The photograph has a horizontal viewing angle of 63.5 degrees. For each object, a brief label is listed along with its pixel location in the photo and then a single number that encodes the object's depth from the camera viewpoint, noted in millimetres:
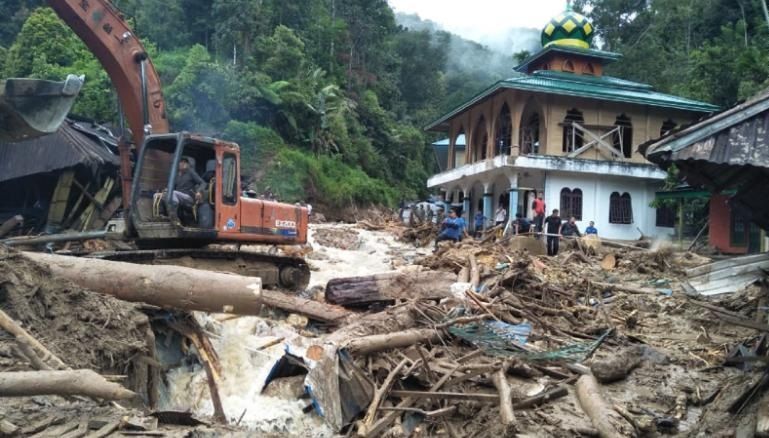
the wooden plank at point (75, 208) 15602
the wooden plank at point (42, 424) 4171
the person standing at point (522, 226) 19578
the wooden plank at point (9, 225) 13242
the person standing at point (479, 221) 25814
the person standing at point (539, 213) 20016
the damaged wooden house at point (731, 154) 5688
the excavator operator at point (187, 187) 10203
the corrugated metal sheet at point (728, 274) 8516
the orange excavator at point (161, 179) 10031
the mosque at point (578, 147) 24219
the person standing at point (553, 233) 17047
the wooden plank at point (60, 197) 15359
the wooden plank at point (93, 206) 15701
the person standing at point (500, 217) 23172
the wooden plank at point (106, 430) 4210
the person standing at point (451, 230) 17078
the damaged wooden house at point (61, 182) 15102
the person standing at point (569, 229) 18188
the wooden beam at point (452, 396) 6957
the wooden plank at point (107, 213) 15836
